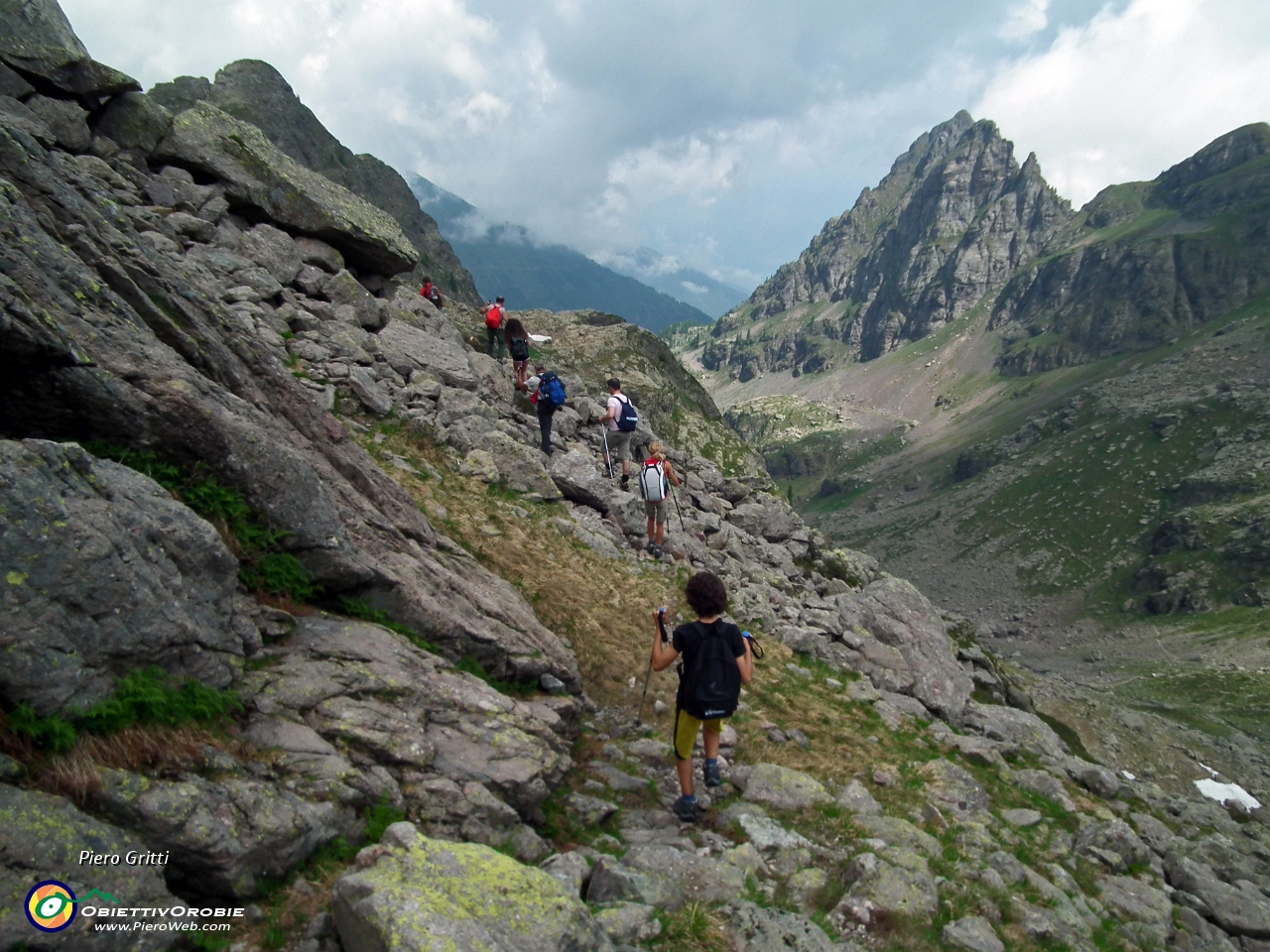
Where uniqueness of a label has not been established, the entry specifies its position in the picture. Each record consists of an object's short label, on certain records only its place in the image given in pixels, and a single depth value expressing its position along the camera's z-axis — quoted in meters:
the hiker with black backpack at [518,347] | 27.55
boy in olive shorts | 9.21
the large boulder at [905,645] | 21.19
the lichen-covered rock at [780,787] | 10.81
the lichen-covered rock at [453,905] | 4.93
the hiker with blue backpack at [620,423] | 23.45
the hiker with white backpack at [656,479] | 20.05
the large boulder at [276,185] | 24.16
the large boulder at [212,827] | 5.27
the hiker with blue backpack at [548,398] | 23.22
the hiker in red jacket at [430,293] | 35.16
